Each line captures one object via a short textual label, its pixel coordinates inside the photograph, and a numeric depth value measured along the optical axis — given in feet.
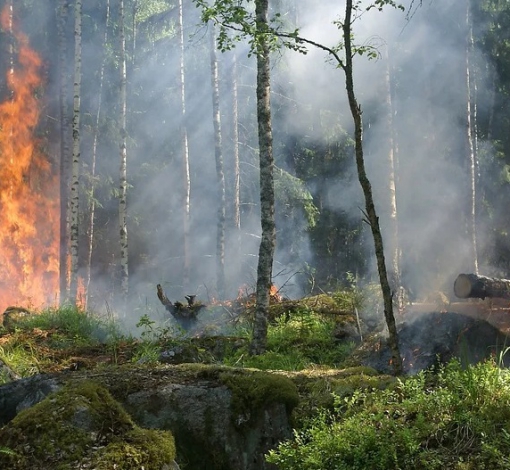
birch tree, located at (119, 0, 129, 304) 61.21
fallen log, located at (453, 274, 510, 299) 39.14
